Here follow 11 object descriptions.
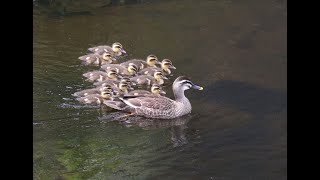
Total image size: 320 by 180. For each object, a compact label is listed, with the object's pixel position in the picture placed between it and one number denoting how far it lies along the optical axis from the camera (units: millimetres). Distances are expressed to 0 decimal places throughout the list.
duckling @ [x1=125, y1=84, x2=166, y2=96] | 14414
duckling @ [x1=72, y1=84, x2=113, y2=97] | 14414
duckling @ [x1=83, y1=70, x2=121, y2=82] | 15711
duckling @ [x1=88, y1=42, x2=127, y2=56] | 17609
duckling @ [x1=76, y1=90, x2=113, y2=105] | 14164
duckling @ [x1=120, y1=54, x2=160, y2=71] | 16578
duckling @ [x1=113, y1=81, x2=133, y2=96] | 14894
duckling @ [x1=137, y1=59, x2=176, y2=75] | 16191
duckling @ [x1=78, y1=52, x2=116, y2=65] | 17016
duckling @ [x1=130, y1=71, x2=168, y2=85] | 15836
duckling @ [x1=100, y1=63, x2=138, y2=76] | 16297
